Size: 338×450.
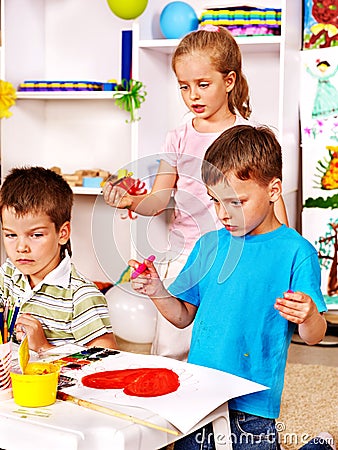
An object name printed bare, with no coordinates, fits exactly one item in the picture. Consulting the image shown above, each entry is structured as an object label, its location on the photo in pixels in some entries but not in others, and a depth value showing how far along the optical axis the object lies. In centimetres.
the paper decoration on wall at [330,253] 300
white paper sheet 98
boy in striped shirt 147
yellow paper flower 306
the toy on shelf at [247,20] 281
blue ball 291
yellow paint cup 100
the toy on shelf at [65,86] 308
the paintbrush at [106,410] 94
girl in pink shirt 192
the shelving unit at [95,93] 298
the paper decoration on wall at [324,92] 297
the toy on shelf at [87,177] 313
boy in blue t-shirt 129
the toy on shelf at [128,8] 284
